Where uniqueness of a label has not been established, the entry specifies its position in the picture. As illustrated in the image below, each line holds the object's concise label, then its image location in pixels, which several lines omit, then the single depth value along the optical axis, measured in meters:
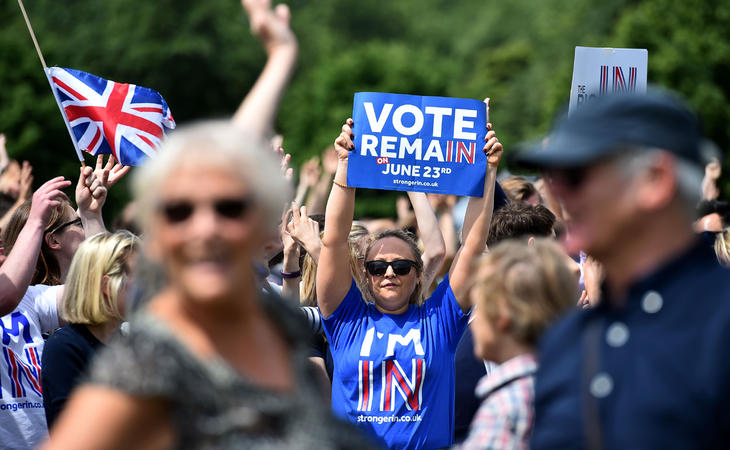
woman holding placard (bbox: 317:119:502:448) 9.16
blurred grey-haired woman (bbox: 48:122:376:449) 3.86
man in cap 4.21
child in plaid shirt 5.23
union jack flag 12.20
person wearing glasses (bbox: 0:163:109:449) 8.62
